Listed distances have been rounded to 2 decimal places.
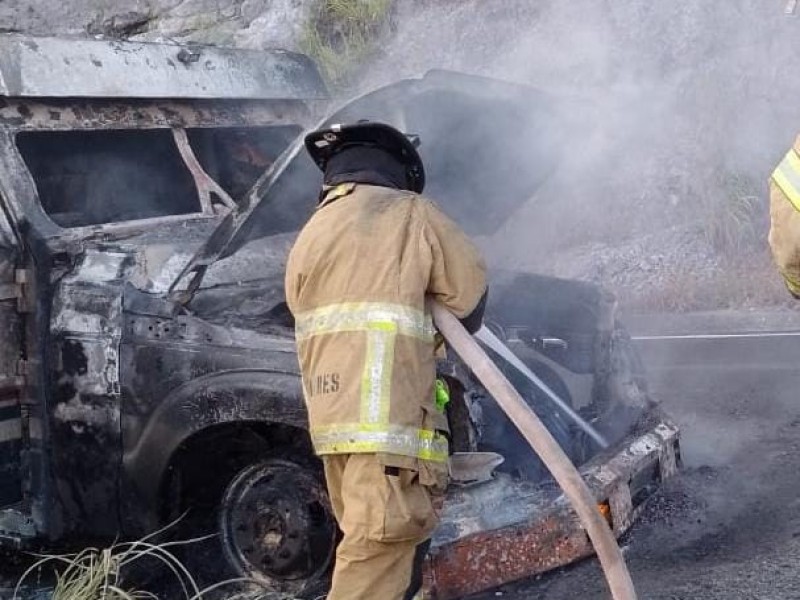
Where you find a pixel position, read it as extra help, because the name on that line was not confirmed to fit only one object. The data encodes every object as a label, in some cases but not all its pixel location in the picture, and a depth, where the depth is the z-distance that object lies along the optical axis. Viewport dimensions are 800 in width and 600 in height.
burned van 3.53
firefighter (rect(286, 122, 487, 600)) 2.59
